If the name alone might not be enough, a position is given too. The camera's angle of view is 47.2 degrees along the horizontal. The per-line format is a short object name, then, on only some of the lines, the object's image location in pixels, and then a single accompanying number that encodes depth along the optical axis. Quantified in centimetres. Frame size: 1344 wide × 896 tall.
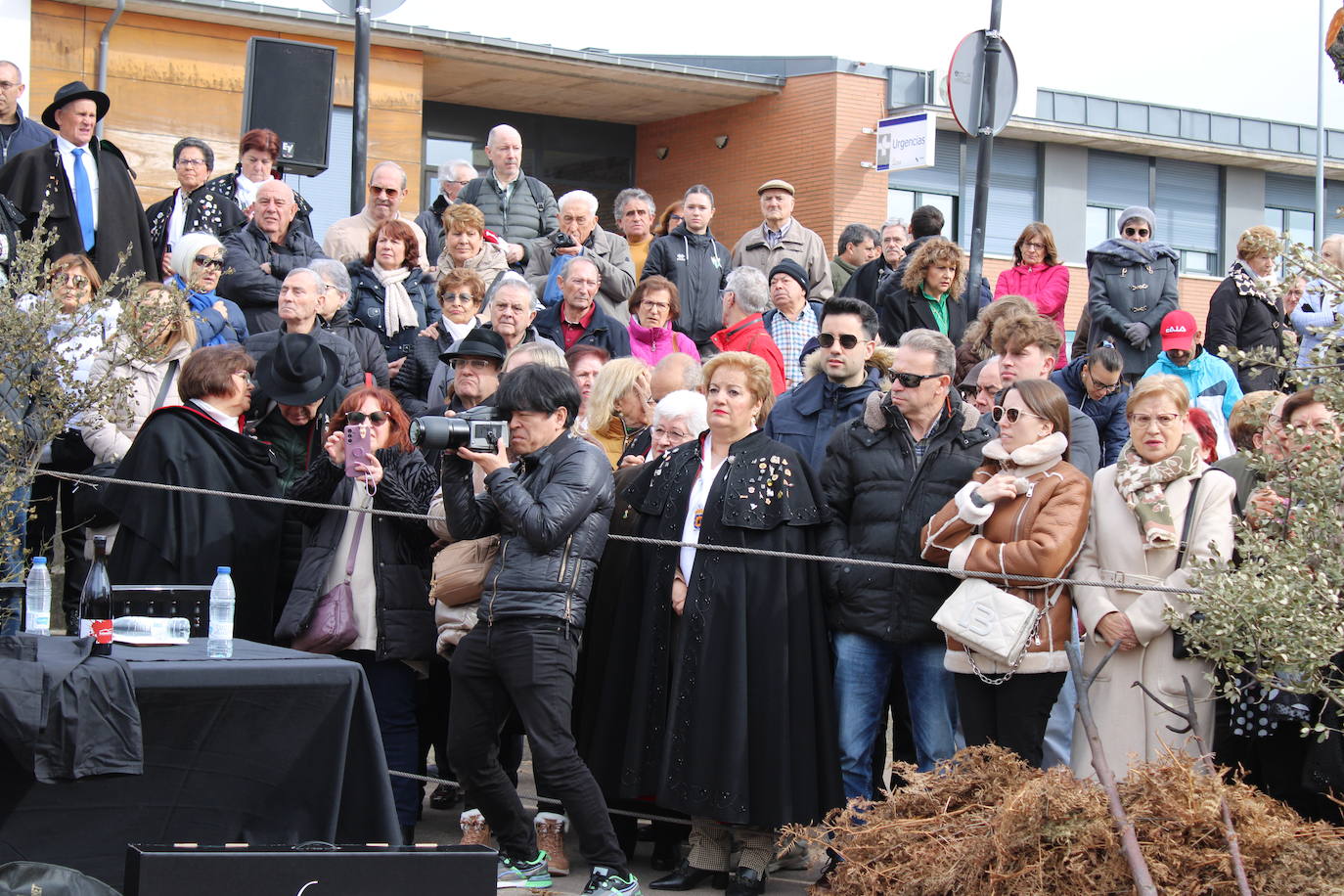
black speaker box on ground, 418
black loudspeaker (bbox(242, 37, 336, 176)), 1073
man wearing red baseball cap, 904
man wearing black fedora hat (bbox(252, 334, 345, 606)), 643
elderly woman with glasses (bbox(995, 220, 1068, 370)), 1072
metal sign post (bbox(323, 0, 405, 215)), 908
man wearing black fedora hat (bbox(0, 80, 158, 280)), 883
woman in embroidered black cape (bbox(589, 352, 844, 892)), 552
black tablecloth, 457
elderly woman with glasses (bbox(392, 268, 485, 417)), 802
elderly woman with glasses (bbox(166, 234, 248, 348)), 773
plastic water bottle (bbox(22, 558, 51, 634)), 495
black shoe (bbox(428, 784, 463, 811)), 691
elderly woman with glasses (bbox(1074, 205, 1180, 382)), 1001
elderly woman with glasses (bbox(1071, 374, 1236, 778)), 506
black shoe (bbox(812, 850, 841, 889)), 527
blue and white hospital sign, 1817
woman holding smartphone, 598
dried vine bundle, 394
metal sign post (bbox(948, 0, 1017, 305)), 1010
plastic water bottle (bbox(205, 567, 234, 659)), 489
